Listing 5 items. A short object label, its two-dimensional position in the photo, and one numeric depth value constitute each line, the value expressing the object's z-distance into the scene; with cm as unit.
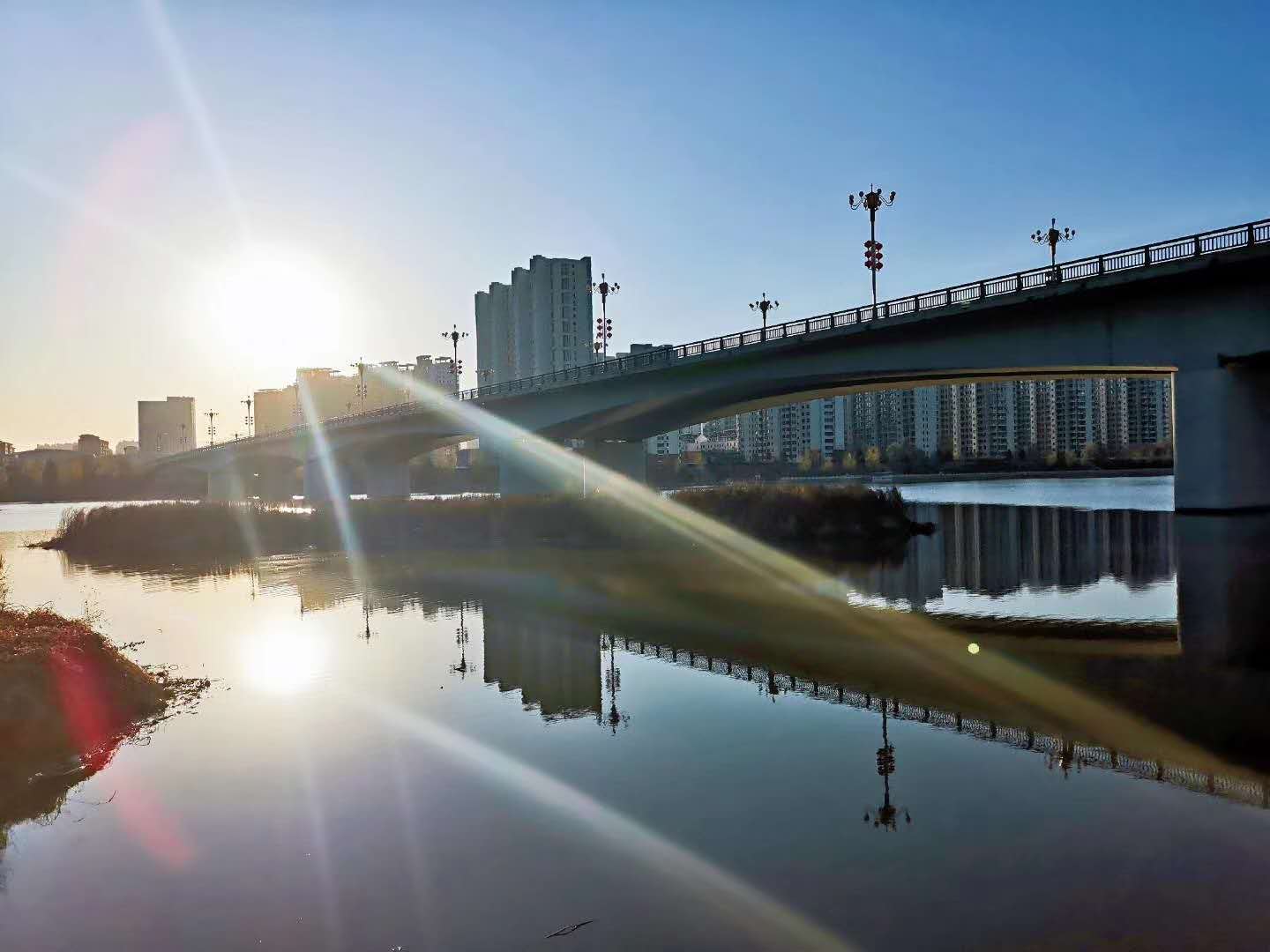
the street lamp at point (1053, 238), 7131
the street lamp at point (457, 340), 11375
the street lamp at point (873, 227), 5566
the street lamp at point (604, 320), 8206
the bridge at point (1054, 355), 3981
